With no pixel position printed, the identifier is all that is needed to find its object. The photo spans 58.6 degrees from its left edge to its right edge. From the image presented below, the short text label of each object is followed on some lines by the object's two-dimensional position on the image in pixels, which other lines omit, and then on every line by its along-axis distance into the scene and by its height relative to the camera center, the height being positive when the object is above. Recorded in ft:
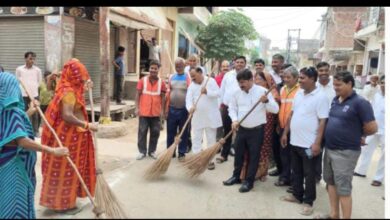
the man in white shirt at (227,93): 15.16 -1.30
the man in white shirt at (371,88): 18.63 -1.00
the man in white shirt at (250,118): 11.53 -1.79
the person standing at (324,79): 12.74 -0.44
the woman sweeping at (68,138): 8.95 -2.16
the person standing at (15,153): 6.57 -1.92
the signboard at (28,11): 20.43 +2.68
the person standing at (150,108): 14.57 -1.99
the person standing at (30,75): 17.40 -0.95
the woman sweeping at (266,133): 13.05 -2.53
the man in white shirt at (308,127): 9.90 -1.74
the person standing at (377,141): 14.00 -2.94
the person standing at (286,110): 11.86 -1.53
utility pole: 129.49 +10.27
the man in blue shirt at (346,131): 8.70 -1.59
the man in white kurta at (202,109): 14.15 -1.87
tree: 45.93 +3.99
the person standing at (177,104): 14.88 -1.80
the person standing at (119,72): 23.73 -0.85
